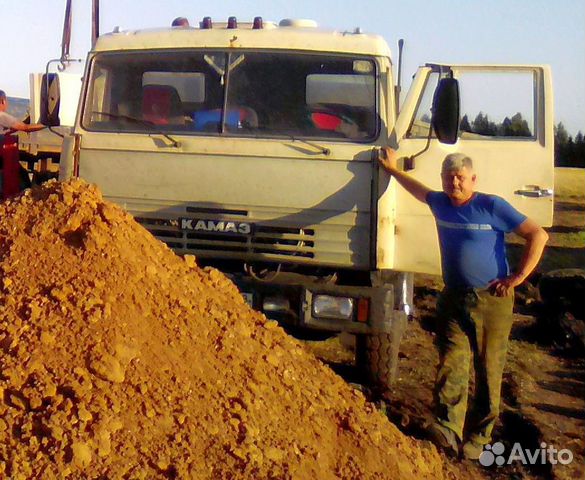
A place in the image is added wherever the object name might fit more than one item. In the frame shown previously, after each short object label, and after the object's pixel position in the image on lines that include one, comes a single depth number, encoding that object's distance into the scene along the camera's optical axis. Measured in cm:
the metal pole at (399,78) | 594
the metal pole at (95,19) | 1356
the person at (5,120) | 953
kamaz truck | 545
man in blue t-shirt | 485
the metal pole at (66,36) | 1366
